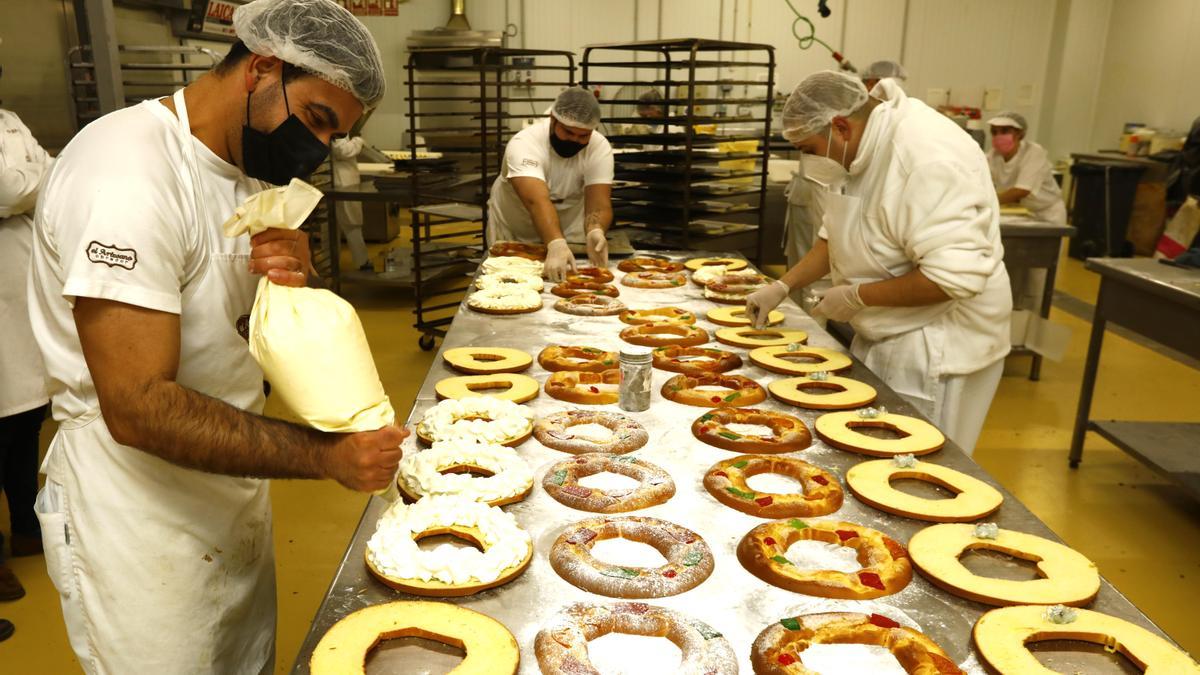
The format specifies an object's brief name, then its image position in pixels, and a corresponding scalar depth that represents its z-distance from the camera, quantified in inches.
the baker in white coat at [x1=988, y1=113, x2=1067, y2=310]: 228.8
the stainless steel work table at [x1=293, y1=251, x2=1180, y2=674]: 52.7
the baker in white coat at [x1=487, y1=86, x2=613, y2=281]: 157.1
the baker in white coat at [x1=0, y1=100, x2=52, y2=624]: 112.5
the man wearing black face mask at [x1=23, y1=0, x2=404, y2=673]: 50.6
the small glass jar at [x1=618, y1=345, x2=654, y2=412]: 85.6
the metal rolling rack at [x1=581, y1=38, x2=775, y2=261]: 187.3
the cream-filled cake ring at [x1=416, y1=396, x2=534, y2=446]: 77.0
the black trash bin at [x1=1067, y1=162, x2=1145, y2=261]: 342.1
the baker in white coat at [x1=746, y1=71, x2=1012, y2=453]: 96.7
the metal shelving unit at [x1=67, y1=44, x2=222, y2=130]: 156.9
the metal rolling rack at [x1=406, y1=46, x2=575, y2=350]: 200.1
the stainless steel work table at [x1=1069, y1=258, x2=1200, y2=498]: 140.0
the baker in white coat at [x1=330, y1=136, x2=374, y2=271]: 265.4
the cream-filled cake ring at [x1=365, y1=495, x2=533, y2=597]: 55.4
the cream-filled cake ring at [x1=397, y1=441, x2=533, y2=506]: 66.6
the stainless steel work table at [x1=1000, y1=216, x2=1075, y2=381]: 201.6
